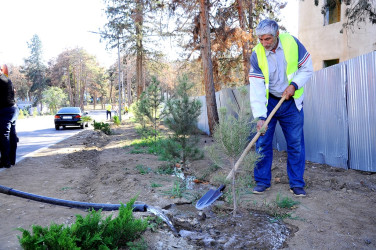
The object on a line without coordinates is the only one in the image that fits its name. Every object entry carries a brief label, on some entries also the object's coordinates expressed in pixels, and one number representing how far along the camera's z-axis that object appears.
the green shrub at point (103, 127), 14.96
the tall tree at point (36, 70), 67.12
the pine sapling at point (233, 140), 3.46
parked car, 19.17
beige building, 14.95
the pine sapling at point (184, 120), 6.05
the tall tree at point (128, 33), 22.33
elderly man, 3.89
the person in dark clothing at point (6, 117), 5.91
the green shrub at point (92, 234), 2.21
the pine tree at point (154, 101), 9.98
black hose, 3.38
